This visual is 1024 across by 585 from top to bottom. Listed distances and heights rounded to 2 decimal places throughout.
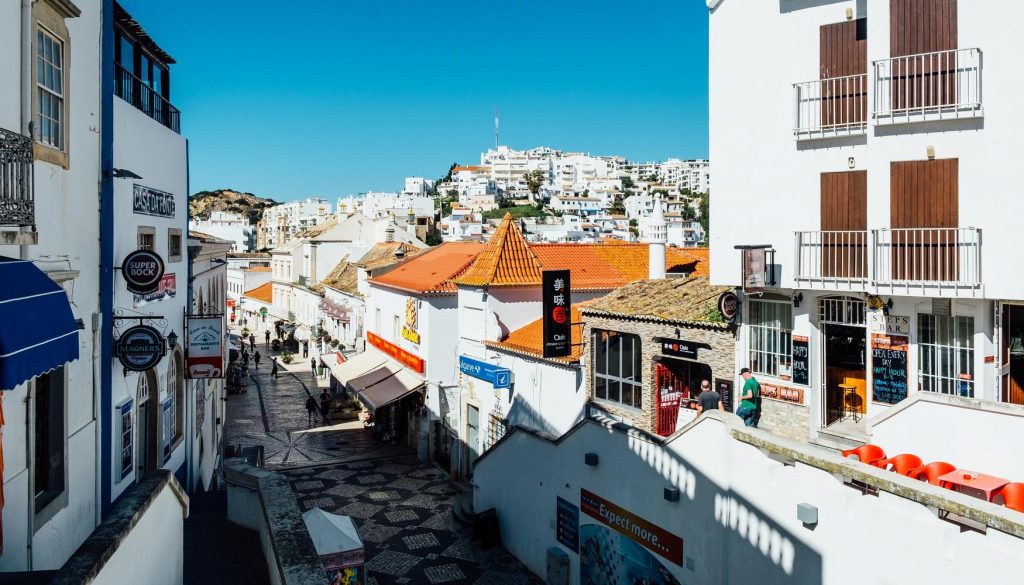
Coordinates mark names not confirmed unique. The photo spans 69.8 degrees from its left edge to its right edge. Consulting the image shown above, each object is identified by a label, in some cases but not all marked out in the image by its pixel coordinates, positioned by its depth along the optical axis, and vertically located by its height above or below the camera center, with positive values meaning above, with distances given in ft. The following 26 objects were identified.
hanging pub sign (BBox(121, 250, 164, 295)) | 37.40 +0.97
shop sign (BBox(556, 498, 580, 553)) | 56.18 -18.29
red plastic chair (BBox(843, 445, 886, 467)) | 37.35 -8.49
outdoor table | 31.63 -8.52
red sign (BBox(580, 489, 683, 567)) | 45.68 -16.00
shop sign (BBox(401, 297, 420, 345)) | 94.58 -4.25
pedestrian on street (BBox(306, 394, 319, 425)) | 116.88 -19.73
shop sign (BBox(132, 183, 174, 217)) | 41.70 +5.42
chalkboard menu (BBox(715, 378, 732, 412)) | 53.16 -7.50
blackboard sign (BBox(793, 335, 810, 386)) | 49.14 -4.84
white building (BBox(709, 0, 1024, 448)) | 40.34 +5.23
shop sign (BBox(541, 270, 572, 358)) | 67.72 -2.27
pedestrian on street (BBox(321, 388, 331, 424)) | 119.24 -18.69
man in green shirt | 47.67 -7.36
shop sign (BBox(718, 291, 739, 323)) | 52.37 -1.20
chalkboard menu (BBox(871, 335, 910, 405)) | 44.68 -4.92
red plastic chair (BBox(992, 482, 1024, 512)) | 30.12 -8.68
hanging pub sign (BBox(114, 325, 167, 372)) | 37.01 -2.90
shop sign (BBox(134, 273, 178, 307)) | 41.13 -0.08
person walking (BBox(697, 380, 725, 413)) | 49.07 -7.49
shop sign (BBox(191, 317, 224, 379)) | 51.88 -3.93
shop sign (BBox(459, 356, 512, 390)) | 76.18 -8.92
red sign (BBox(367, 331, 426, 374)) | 94.43 -8.96
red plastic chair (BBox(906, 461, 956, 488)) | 33.83 -8.50
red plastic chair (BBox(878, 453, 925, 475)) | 35.35 -8.50
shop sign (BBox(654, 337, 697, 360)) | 55.88 -4.57
